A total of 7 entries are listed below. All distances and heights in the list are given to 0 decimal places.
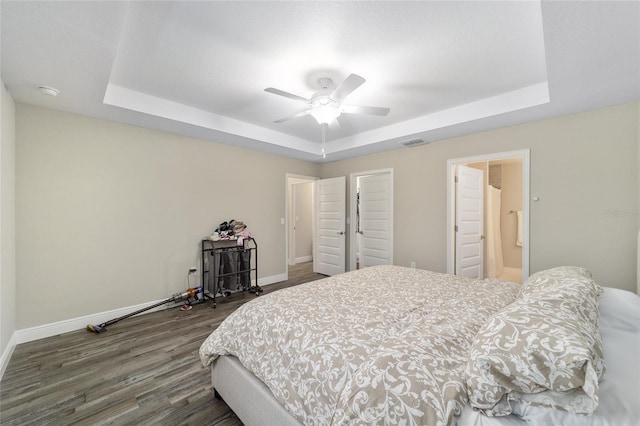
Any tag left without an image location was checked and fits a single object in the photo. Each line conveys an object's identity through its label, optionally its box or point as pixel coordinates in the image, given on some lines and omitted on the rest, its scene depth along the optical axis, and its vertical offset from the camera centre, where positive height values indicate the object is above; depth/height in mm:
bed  808 -623
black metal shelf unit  3869 -891
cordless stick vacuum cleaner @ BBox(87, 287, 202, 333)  2821 -1220
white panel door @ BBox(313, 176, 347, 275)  5156 -322
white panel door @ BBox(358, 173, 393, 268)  4555 -173
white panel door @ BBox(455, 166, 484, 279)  3822 -192
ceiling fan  2258 +991
